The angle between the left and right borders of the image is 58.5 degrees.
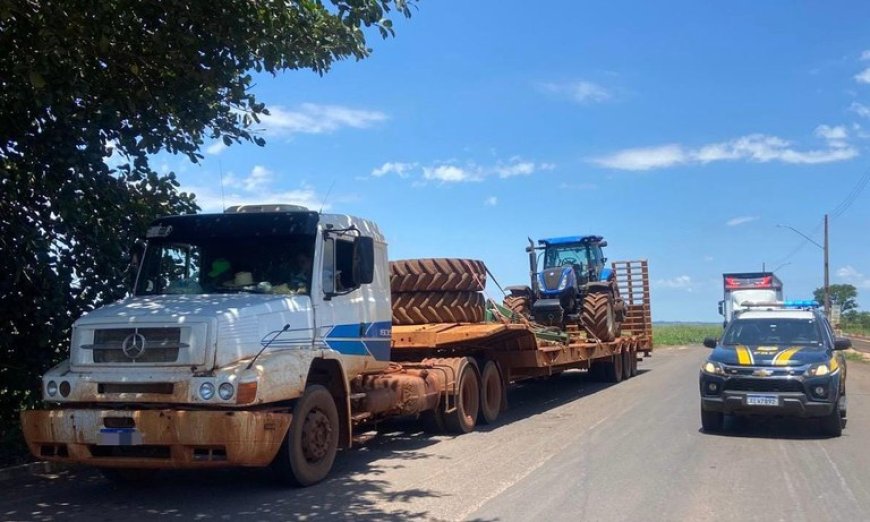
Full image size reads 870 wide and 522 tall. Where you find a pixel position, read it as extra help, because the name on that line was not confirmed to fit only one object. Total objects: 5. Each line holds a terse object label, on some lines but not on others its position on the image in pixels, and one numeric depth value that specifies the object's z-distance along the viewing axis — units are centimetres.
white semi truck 659
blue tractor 1691
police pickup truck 978
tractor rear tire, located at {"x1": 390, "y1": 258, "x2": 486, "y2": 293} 1181
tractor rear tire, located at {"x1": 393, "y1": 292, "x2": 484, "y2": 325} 1176
